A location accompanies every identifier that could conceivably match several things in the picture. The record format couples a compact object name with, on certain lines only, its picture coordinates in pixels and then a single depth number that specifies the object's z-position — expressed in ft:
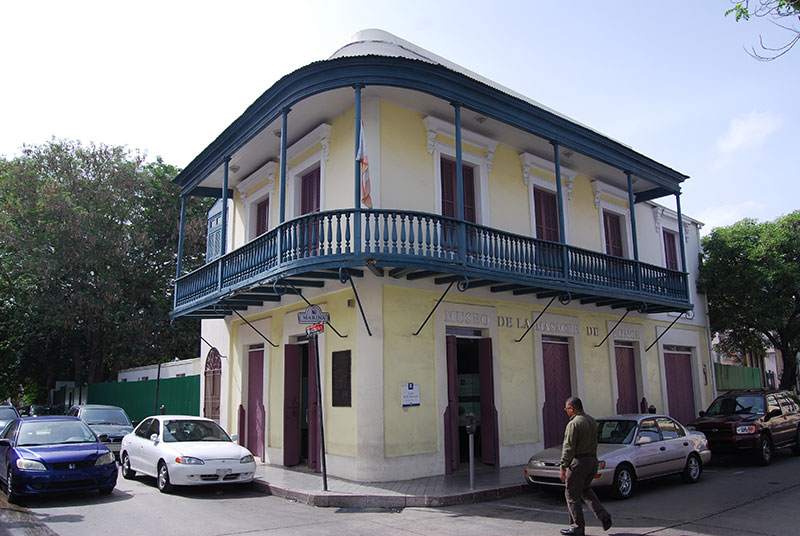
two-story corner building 38.65
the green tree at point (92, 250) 82.74
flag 36.96
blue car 32.37
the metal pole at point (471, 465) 34.15
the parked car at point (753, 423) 45.65
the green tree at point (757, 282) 65.67
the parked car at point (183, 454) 35.86
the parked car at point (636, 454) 33.42
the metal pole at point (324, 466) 34.76
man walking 24.88
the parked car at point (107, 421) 56.29
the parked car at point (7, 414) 61.41
